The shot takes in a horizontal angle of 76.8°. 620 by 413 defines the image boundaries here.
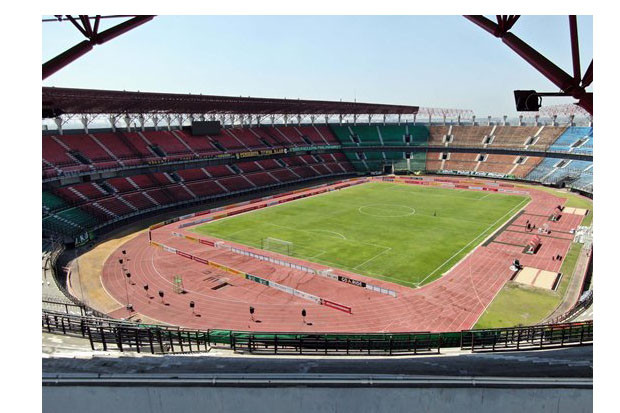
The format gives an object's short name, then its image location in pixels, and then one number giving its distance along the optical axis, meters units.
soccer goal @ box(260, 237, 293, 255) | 44.00
